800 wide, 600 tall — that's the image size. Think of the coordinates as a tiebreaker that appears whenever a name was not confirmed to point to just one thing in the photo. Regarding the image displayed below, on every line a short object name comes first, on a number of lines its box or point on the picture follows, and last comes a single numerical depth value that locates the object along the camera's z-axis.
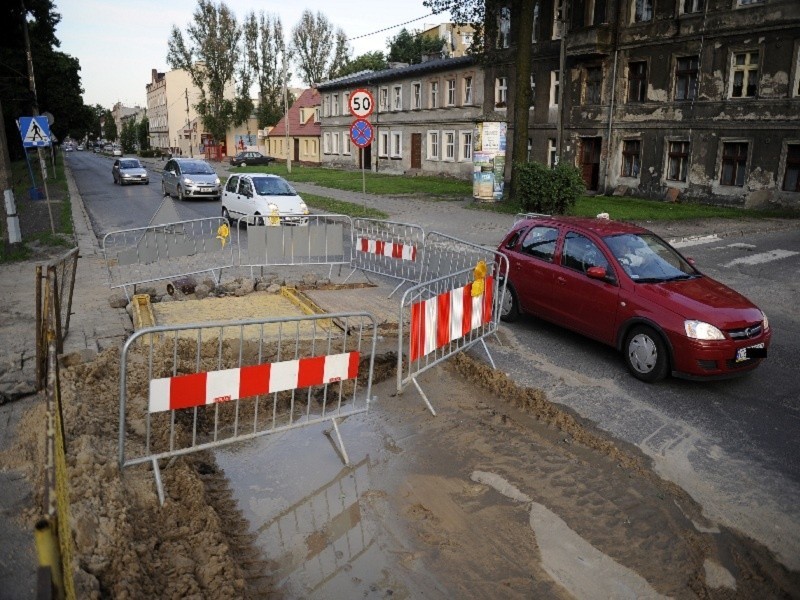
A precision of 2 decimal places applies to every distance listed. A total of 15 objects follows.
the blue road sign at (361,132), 16.22
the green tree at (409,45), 73.21
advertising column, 24.20
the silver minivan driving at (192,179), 24.91
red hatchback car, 6.40
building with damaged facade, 22.33
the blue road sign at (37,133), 17.91
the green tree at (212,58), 65.12
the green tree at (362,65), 74.88
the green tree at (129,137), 114.44
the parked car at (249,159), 55.94
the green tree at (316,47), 72.56
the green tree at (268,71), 69.31
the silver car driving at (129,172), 34.59
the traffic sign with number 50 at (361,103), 14.76
